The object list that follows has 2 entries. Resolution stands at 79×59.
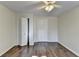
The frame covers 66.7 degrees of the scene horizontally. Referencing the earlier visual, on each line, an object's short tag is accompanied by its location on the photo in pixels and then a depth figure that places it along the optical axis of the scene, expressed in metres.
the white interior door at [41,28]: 3.46
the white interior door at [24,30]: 2.75
